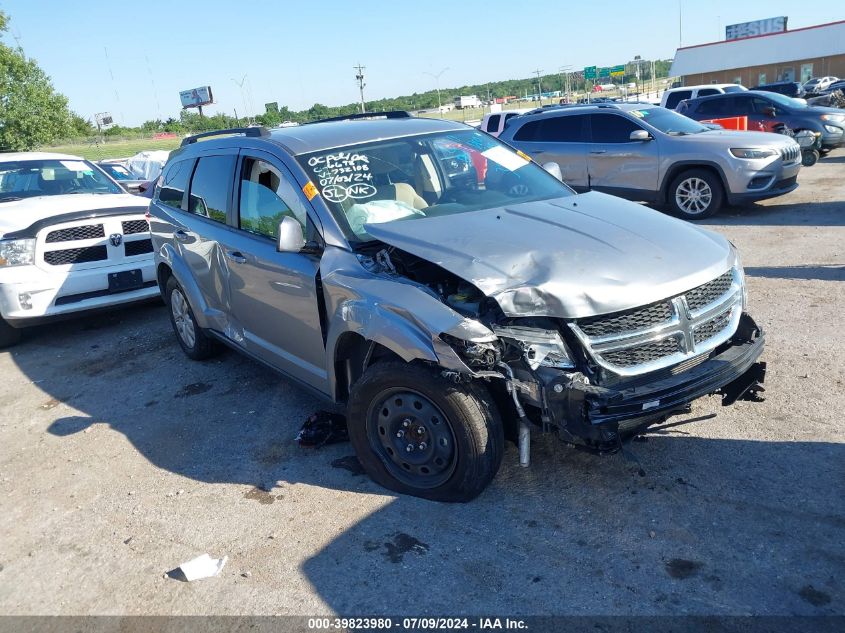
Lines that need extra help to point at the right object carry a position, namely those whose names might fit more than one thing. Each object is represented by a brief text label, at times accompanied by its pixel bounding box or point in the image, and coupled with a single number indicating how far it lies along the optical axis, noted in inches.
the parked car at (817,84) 1477.6
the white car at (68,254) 268.7
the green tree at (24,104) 1228.5
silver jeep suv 400.2
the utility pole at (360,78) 1989.4
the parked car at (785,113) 597.9
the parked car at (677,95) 857.0
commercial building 2006.6
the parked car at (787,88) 1172.6
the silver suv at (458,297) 122.8
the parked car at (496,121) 615.3
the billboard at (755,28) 2810.0
